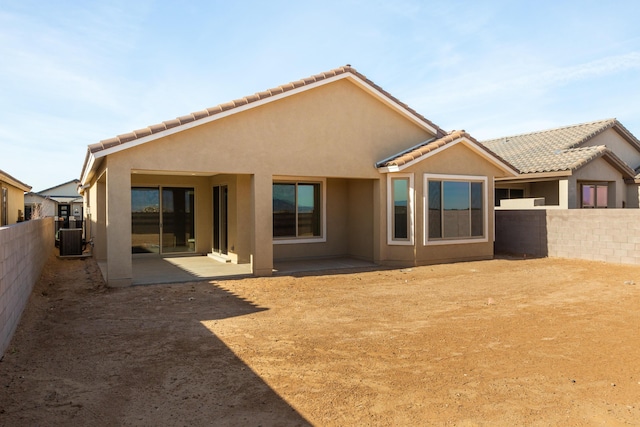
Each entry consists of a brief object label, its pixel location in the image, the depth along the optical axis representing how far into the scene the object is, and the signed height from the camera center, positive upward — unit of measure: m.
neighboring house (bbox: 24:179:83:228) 36.34 +1.24
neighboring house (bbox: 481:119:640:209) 18.09 +1.66
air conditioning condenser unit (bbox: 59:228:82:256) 16.94 -1.01
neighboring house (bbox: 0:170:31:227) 16.04 +0.72
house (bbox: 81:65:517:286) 10.77 +0.96
